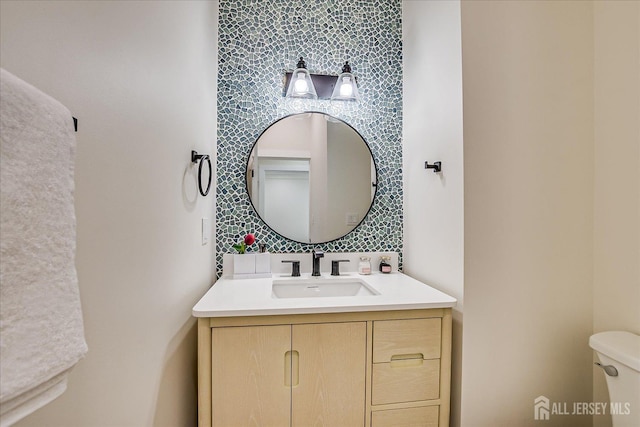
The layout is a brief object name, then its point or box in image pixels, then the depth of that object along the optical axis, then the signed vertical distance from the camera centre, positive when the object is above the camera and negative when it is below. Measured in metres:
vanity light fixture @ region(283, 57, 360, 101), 1.69 +0.74
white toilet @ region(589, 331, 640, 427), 0.99 -0.58
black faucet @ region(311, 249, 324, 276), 1.65 -0.31
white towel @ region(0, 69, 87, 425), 0.33 -0.06
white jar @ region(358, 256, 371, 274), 1.71 -0.34
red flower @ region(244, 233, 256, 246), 1.63 -0.17
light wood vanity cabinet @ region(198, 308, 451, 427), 1.09 -0.63
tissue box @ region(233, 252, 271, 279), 1.63 -0.32
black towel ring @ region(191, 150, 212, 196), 1.26 +0.22
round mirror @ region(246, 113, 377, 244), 1.74 +0.19
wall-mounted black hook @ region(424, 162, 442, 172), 1.40 +0.21
